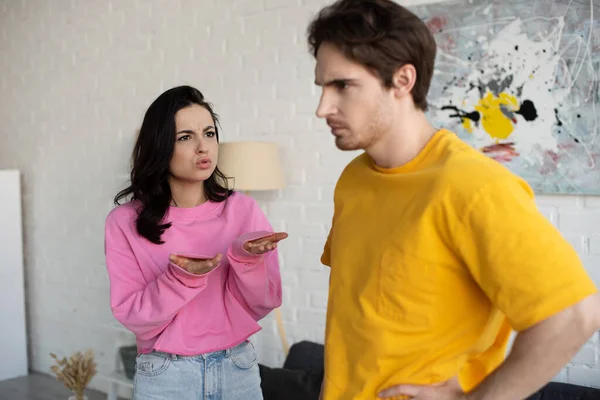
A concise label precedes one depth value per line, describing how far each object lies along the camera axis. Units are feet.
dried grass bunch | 11.55
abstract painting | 8.33
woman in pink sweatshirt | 6.18
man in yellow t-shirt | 3.25
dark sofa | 8.14
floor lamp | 10.25
